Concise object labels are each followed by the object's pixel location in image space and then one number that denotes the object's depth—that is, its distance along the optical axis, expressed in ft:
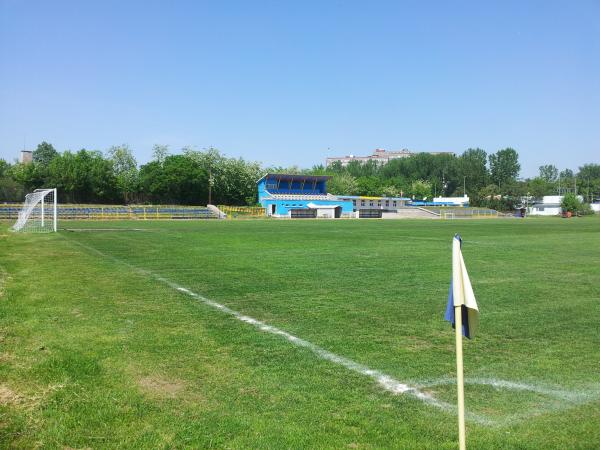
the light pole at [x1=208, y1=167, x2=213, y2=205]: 301.84
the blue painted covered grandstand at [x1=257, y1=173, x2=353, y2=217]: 299.79
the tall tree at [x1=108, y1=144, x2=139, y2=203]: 294.05
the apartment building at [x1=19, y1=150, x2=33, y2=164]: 396.98
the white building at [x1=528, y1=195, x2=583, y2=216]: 410.93
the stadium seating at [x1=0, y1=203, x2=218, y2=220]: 206.42
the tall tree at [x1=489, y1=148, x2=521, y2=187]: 520.01
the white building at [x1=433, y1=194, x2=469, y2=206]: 449.89
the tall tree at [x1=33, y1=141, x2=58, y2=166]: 385.01
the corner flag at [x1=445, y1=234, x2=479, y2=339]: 12.07
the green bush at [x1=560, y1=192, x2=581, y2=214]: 344.90
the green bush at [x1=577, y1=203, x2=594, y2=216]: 349.94
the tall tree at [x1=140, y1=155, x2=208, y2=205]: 288.92
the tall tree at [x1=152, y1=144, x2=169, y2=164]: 338.54
